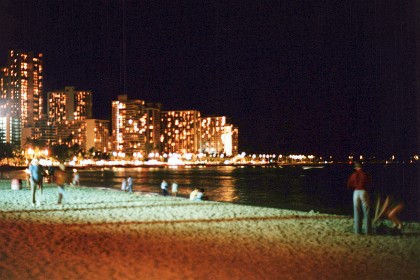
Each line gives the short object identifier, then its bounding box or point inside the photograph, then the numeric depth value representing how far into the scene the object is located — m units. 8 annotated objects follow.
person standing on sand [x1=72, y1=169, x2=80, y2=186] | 32.53
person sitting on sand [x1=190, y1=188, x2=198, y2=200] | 20.49
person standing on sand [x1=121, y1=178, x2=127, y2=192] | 27.31
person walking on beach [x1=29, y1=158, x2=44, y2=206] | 16.48
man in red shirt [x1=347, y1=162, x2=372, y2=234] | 10.27
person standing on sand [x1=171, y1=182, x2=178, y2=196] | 23.94
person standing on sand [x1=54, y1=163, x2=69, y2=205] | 16.97
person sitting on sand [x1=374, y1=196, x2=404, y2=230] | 10.94
